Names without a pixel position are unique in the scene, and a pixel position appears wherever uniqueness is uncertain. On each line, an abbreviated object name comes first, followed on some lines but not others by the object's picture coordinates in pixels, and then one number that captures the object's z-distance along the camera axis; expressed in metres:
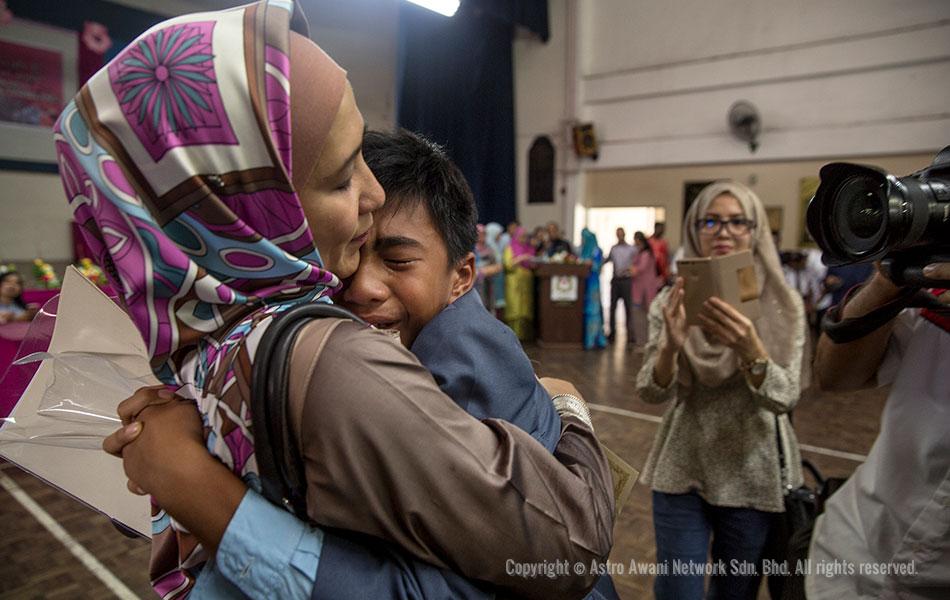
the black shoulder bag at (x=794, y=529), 1.29
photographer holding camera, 0.82
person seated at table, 4.12
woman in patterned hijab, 0.53
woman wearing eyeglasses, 1.53
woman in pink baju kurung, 7.57
